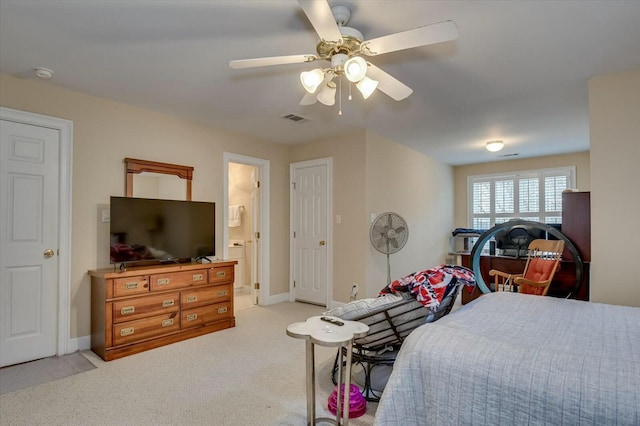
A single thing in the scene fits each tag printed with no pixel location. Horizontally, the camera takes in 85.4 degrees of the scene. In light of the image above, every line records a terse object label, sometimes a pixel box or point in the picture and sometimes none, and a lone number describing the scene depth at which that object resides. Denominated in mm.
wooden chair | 3523
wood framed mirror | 3484
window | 6156
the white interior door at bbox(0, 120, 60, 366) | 2809
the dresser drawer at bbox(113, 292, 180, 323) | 2998
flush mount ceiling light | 4828
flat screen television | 3195
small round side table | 1697
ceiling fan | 1563
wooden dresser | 2965
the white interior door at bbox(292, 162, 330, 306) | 4836
